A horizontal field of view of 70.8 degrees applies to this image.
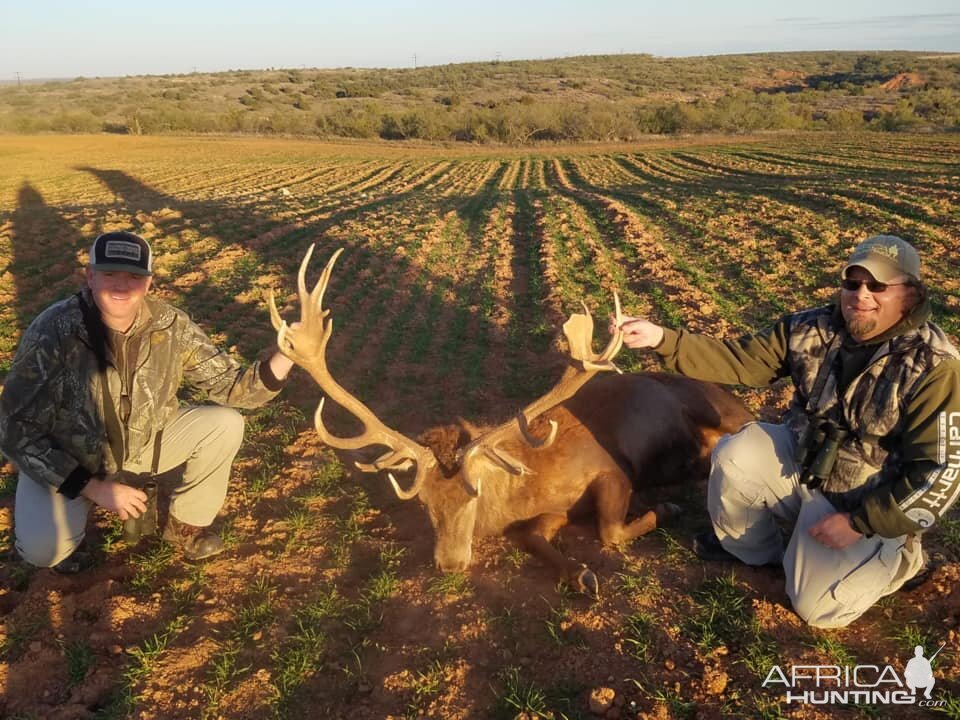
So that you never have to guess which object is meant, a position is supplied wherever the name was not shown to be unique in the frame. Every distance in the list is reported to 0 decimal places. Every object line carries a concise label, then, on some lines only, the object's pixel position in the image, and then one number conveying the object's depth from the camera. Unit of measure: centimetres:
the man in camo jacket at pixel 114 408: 383
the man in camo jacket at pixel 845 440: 324
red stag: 420
